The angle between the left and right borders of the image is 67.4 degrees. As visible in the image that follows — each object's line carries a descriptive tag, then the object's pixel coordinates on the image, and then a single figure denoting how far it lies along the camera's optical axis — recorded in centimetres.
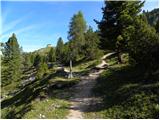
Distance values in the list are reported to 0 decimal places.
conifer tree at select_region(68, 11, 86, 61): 2240
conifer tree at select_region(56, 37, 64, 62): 3375
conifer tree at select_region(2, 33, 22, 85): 2505
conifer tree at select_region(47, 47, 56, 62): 3996
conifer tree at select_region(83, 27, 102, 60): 2339
